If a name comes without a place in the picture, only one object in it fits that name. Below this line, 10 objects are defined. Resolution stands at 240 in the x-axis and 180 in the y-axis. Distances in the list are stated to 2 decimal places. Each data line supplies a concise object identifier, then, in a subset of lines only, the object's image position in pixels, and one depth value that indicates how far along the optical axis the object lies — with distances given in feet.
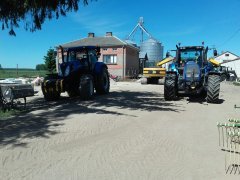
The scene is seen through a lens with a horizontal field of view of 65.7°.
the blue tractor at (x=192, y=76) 24.47
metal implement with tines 10.07
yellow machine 51.88
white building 106.91
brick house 76.14
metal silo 112.67
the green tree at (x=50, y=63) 79.10
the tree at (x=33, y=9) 20.09
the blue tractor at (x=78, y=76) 25.84
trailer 20.60
